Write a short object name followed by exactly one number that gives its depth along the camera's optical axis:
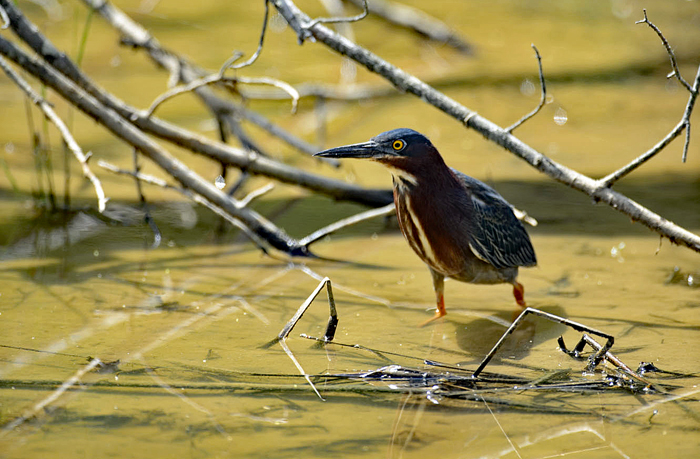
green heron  7.84
